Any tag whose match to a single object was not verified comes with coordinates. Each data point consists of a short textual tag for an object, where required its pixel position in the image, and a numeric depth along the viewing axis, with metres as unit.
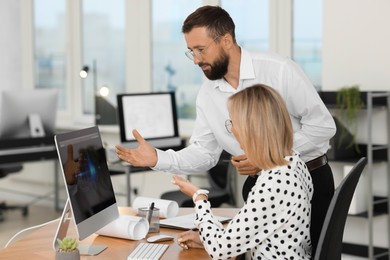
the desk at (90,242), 2.54
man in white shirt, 2.92
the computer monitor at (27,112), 5.79
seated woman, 2.25
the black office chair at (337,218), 2.04
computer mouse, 2.75
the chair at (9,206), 6.72
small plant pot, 2.34
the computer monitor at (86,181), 2.50
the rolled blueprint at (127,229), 2.78
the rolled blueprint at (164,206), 3.16
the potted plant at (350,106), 4.71
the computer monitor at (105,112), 6.17
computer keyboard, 2.48
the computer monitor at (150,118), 5.36
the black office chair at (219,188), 5.23
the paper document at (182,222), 2.98
